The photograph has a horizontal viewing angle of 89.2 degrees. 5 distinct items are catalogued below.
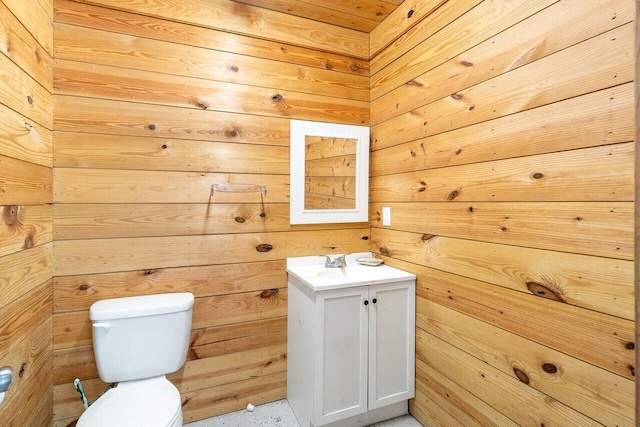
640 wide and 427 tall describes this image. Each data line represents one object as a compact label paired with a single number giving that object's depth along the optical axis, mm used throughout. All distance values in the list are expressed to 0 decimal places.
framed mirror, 1979
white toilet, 1326
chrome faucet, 1960
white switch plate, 2002
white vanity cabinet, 1601
